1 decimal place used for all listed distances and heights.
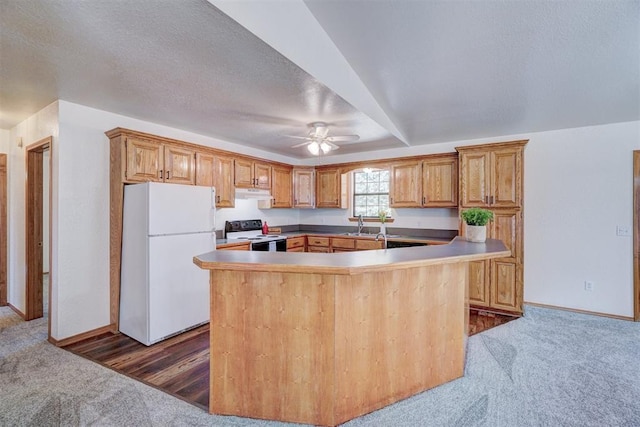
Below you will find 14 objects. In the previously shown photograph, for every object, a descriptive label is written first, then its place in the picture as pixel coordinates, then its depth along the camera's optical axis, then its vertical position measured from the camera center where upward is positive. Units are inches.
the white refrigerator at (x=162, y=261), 117.3 -19.6
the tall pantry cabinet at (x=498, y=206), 153.3 +3.8
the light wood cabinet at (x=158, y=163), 127.3 +23.4
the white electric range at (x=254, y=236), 175.4 -14.7
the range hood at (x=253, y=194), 181.0 +12.5
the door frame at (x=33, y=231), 140.9 -8.4
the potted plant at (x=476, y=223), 106.8 -3.6
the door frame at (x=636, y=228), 143.7 -7.2
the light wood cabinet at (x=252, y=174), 179.6 +24.9
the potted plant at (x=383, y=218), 204.1 -3.4
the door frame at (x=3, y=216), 158.4 -1.4
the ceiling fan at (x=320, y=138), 138.8 +35.1
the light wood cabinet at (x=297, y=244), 202.1 -21.4
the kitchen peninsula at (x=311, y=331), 71.5 -29.7
